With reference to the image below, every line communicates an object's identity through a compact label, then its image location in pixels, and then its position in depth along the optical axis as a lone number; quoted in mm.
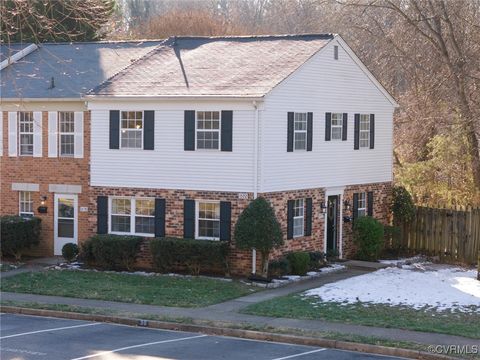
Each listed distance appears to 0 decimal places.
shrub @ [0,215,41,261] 28250
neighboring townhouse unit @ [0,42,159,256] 29125
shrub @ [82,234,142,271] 26875
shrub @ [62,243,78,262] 28266
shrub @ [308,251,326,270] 27297
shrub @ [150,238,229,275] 25594
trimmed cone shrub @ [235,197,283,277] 24797
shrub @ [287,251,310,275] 26203
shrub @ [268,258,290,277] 25688
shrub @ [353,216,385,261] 29672
